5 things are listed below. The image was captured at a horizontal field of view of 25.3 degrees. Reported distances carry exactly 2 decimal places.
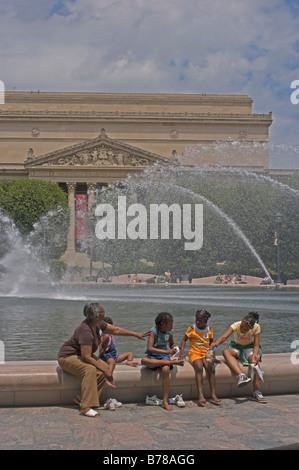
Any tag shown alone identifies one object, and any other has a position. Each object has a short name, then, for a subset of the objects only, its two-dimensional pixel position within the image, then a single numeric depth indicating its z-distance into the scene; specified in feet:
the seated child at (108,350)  26.78
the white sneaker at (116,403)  25.04
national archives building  223.30
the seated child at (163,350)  25.54
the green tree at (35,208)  176.76
